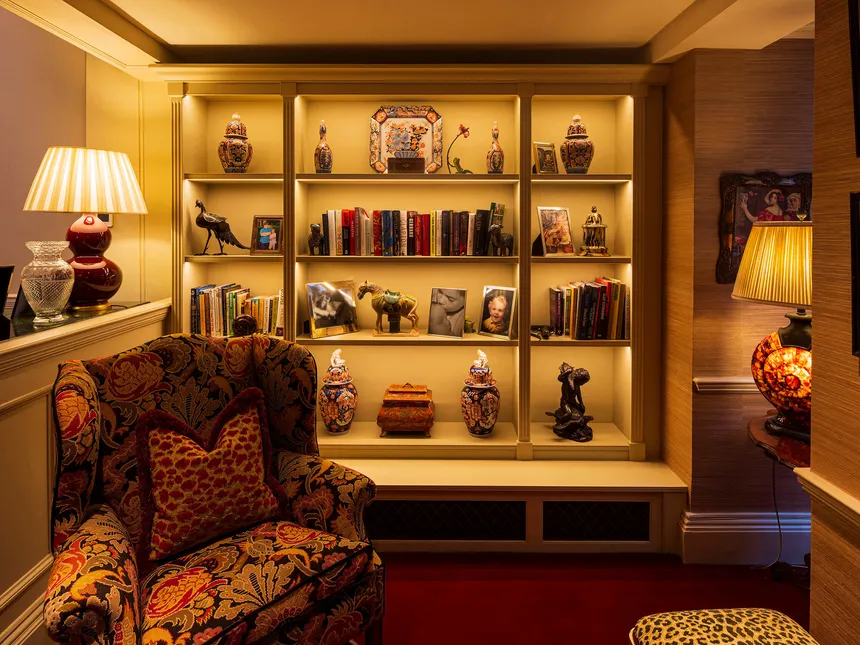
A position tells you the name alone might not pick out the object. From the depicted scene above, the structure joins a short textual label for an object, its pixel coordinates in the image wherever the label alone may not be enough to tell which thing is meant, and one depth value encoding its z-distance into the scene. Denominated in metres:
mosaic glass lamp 2.12
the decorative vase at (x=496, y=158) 3.27
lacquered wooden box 3.31
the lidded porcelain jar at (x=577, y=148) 3.21
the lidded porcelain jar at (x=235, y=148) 3.25
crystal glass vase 2.37
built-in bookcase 3.19
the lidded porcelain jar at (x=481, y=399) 3.26
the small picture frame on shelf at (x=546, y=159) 3.29
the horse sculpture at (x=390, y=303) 3.32
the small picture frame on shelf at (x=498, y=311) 3.33
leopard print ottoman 1.57
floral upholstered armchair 1.53
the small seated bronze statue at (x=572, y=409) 3.28
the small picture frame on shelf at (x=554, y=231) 3.31
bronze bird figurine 3.23
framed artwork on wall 2.77
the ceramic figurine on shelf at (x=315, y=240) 3.28
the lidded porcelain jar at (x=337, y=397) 3.29
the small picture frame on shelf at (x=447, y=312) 3.38
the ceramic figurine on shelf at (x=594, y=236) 3.28
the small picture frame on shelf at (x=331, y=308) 3.31
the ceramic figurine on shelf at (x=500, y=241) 3.25
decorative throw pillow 1.83
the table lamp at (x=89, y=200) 2.61
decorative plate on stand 3.38
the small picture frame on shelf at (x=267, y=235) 3.36
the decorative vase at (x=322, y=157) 3.28
